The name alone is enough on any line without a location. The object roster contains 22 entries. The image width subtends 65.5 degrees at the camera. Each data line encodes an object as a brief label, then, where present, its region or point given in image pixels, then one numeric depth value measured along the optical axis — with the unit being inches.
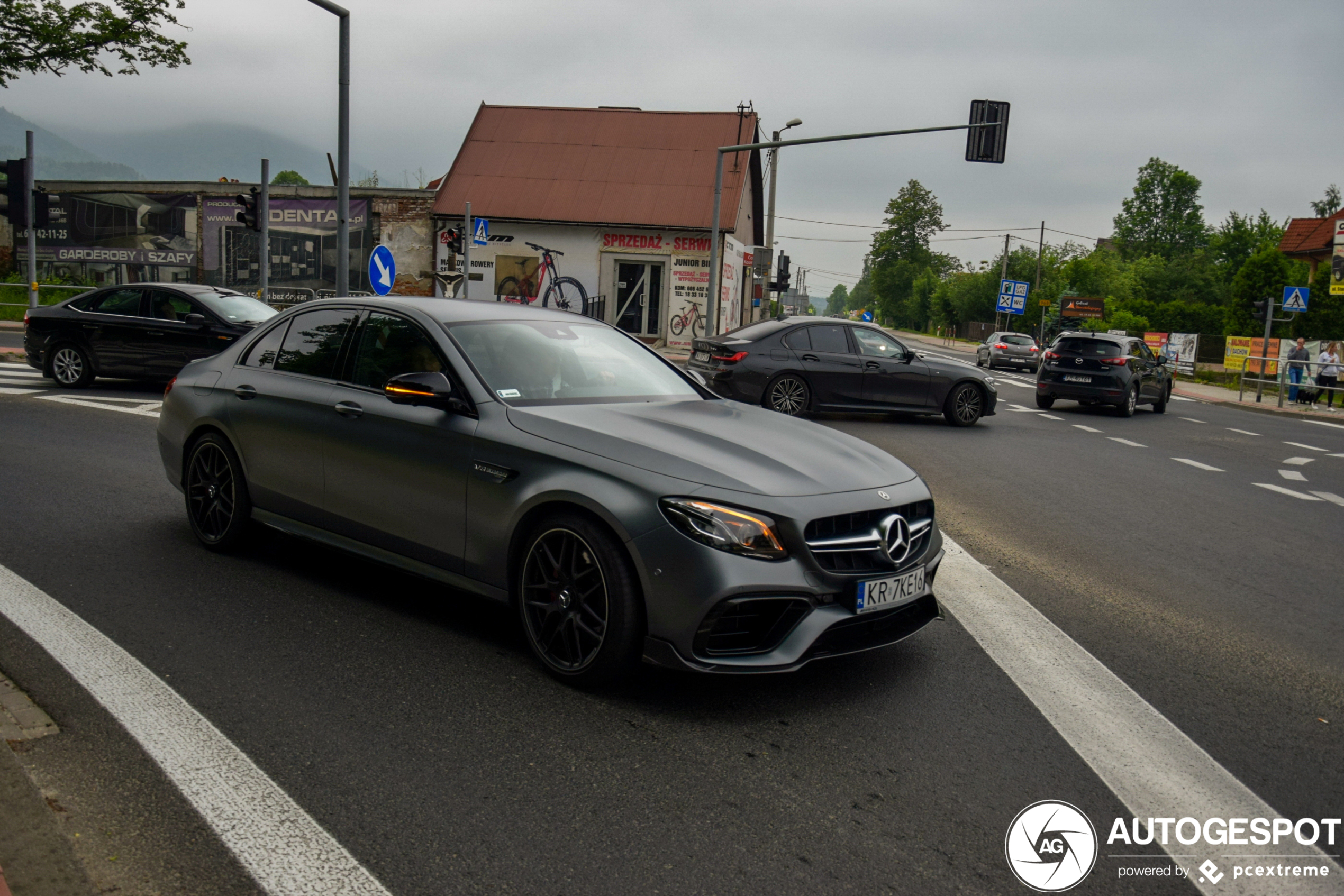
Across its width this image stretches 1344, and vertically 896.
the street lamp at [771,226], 1233.4
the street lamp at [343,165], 645.3
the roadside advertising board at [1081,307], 2748.5
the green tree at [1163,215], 3971.5
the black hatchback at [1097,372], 778.2
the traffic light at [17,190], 746.8
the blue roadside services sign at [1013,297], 2866.6
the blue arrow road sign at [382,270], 665.6
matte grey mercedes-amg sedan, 148.5
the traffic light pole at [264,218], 821.9
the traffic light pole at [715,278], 1012.5
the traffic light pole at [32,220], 752.3
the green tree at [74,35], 853.8
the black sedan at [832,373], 584.1
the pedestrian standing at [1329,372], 1004.6
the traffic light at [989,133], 802.8
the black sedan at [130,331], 550.0
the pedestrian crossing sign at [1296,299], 1047.6
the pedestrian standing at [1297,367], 1040.8
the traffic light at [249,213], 807.1
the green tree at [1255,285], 1987.0
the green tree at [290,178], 4845.0
